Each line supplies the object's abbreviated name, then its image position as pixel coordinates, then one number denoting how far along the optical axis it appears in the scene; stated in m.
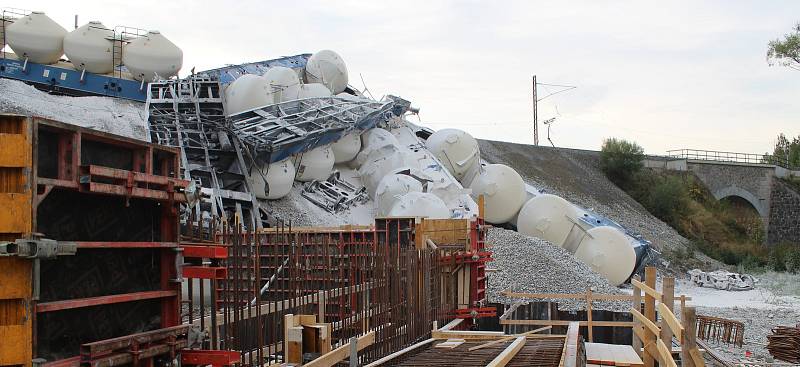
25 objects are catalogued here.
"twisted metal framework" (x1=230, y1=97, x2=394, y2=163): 24.58
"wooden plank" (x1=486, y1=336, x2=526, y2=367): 7.42
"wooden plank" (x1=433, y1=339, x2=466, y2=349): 9.40
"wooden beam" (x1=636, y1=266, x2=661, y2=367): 7.59
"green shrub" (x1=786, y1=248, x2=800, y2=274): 38.47
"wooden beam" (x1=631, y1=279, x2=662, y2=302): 6.70
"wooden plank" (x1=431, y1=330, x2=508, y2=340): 10.26
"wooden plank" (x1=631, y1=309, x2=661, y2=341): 6.81
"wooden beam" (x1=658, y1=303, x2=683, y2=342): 5.00
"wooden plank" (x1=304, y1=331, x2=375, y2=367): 6.80
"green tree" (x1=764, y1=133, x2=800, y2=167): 56.00
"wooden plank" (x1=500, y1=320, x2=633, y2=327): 14.00
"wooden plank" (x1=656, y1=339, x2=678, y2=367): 5.38
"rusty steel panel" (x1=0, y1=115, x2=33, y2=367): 4.40
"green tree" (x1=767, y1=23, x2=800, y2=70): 46.62
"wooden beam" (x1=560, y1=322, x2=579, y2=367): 7.16
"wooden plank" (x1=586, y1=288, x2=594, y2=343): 14.84
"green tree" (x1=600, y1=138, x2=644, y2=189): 50.66
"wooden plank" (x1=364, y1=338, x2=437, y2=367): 7.69
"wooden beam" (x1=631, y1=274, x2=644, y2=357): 8.79
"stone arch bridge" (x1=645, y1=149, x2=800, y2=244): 49.78
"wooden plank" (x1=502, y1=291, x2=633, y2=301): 15.20
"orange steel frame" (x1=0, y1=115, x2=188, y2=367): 4.41
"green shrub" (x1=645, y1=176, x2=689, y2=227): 47.41
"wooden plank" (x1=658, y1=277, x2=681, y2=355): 5.91
